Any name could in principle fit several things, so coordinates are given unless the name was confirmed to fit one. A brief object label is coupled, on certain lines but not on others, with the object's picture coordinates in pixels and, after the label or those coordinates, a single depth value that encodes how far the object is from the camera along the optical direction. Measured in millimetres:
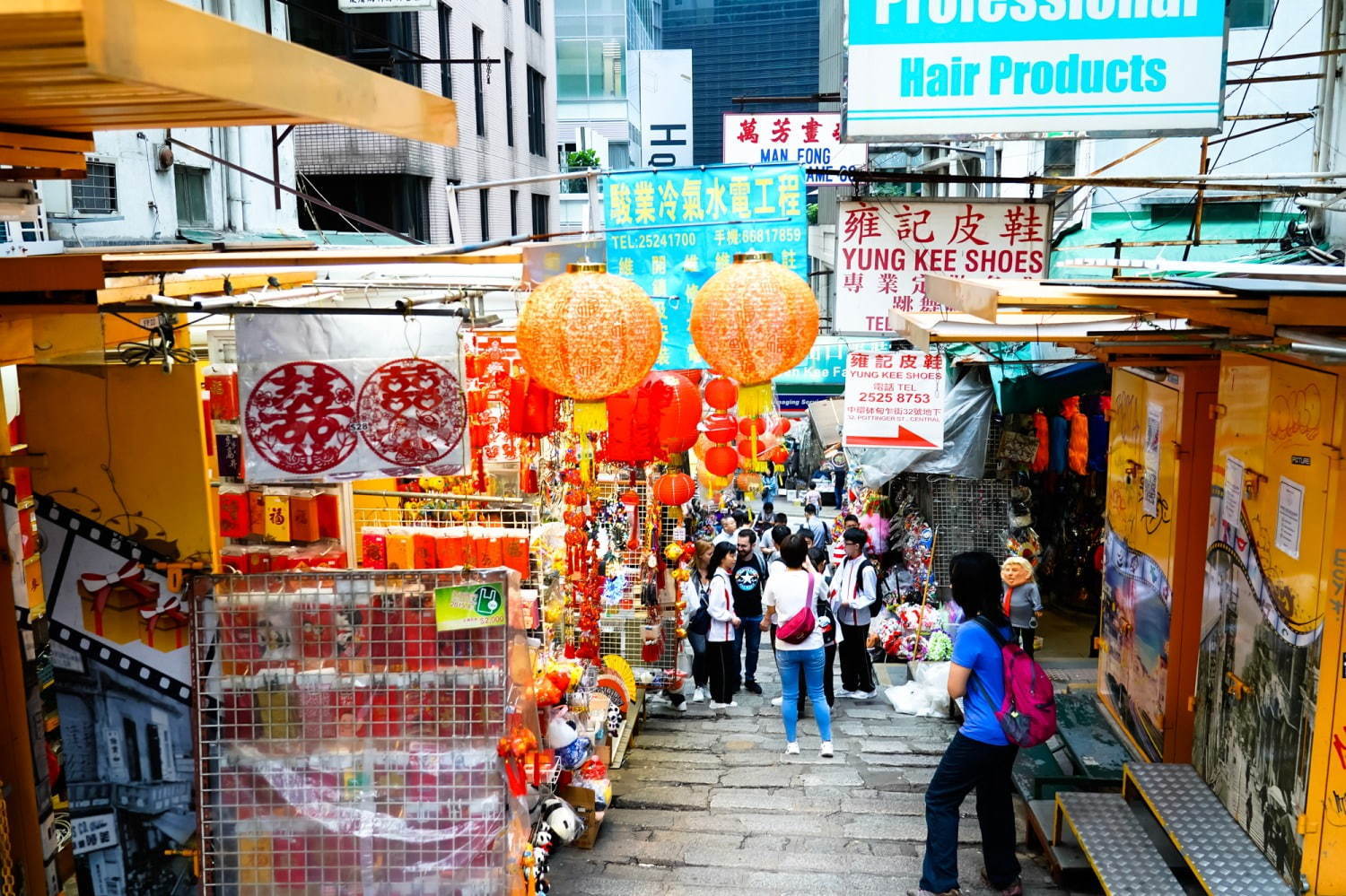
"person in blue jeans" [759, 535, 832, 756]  8961
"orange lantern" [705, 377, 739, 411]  9922
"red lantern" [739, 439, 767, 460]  11242
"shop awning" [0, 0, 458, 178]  1913
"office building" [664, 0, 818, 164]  143125
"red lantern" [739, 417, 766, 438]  10180
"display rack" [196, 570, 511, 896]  4762
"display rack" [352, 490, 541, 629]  6883
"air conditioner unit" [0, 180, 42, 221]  5211
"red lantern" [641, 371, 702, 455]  8727
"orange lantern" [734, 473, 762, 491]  12594
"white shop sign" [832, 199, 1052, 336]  8477
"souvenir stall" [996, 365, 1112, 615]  12398
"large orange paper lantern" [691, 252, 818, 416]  6523
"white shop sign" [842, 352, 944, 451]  11508
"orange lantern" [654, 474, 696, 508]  10227
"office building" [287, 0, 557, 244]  22484
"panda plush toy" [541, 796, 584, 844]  6836
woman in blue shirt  6293
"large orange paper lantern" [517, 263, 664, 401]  6027
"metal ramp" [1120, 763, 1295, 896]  5277
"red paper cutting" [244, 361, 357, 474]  5105
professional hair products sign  7242
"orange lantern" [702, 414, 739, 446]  10430
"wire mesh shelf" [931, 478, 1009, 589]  13516
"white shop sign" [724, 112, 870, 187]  16734
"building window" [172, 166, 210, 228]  12742
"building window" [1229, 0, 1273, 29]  12758
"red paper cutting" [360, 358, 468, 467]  5309
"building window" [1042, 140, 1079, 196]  15609
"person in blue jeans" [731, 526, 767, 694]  11711
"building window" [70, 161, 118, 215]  10258
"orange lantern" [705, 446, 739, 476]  10398
